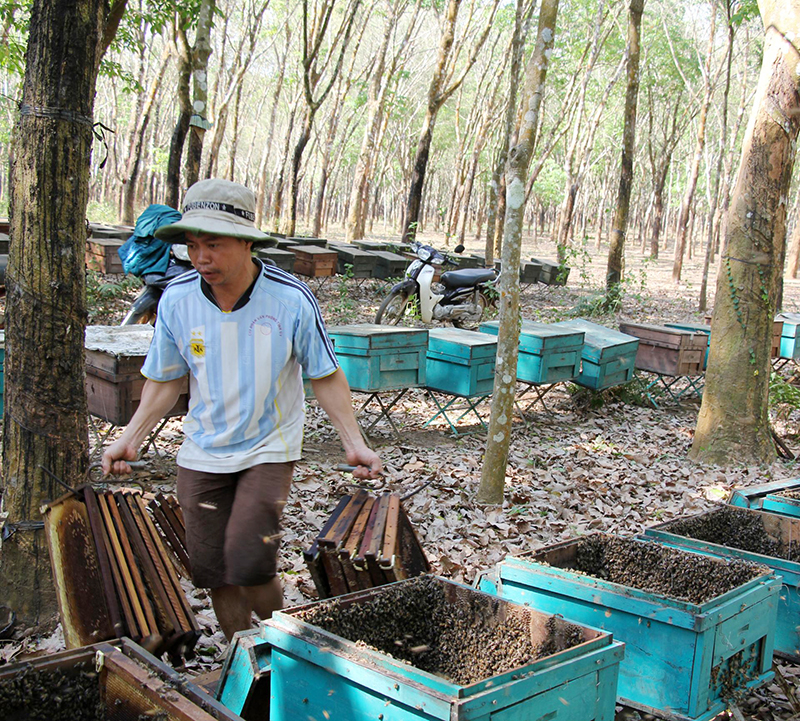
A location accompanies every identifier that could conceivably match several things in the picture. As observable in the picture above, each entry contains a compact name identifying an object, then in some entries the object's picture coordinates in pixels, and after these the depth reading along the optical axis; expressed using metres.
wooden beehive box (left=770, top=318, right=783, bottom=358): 11.81
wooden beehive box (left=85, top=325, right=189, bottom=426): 5.29
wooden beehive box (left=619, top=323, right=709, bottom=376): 10.02
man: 3.02
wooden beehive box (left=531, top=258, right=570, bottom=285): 19.95
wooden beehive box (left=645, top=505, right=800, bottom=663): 3.95
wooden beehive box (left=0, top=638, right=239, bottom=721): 2.20
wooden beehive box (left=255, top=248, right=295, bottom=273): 14.56
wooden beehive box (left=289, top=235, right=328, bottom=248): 18.23
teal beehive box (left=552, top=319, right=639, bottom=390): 9.20
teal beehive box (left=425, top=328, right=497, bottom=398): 7.73
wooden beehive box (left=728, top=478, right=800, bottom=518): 5.17
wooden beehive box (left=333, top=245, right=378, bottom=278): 16.50
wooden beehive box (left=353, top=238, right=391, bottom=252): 18.91
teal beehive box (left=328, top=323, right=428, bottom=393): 7.12
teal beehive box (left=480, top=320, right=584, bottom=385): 8.49
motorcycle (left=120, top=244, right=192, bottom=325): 7.50
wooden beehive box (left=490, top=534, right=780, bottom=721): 3.14
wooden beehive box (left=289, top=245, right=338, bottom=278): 15.51
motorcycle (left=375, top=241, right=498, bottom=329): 12.80
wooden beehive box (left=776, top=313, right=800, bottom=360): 11.72
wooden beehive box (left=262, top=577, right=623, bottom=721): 2.29
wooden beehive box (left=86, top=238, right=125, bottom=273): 13.61
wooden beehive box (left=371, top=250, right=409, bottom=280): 16.80
